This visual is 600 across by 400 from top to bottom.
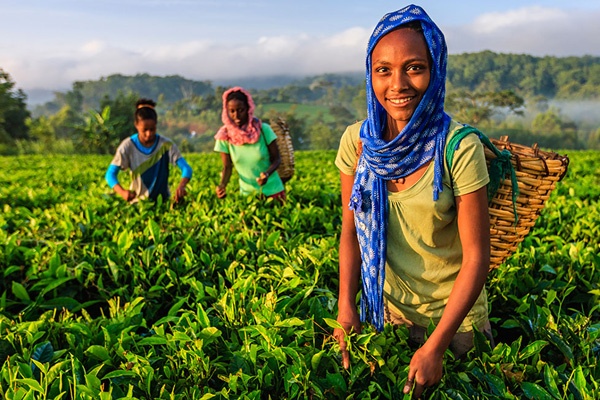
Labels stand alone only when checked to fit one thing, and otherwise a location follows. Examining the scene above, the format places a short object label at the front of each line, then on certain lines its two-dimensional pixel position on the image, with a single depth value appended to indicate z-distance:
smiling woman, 1.74
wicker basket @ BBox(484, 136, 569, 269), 2.06
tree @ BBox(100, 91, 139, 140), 49.66
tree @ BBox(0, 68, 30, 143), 49.50
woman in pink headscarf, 4.91
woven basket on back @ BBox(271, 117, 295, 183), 5.27
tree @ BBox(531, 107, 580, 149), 99.51
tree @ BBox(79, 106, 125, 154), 39.91
